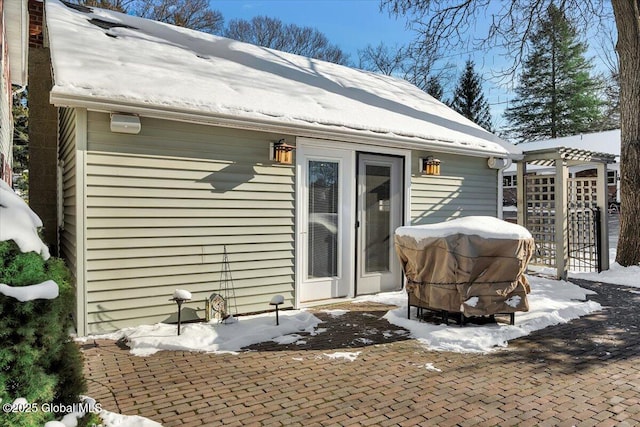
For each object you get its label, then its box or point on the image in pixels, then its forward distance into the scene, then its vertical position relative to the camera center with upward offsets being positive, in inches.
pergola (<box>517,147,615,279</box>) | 293.4 +1.5
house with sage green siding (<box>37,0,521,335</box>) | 167.9 +17.5
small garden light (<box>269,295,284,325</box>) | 175.2 -37.8
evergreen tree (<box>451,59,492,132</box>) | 1111.0 +290.0
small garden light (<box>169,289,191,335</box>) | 160.7 -33.0
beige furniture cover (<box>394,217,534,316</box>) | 171.5 -25.6
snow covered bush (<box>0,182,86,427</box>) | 66.2 -18.0
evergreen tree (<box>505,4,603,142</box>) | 1054.4 +281.2
